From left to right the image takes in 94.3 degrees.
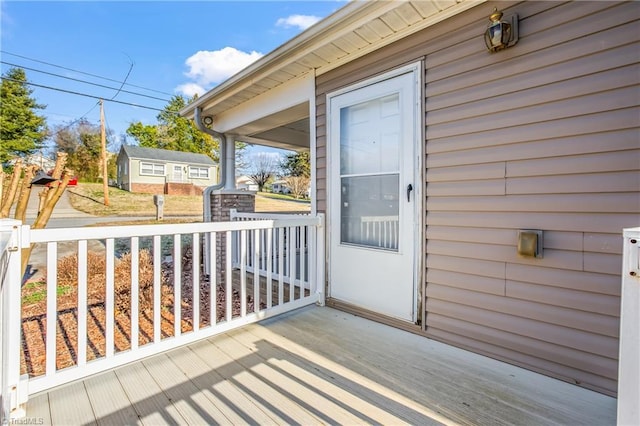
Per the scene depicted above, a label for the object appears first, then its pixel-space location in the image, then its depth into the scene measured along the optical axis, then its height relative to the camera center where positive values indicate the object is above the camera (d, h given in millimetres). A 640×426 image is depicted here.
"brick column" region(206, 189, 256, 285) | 4781 +13
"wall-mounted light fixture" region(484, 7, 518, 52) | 1886 +1138
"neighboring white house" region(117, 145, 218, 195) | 22062 +2795
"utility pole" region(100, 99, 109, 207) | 15953 +2513
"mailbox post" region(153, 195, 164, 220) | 12070 +155
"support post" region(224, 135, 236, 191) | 4913 +738
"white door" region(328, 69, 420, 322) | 2426 +109
